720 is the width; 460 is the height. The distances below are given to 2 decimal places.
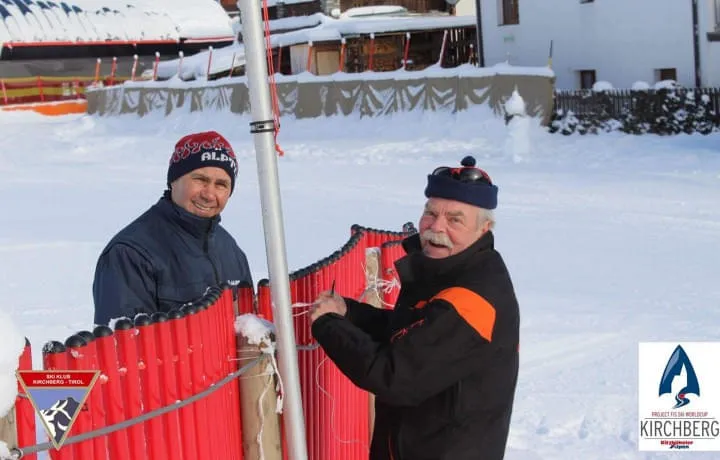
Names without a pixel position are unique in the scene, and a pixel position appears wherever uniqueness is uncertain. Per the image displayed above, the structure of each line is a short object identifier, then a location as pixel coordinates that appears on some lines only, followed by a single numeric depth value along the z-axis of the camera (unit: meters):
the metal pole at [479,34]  30.55
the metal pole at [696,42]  24.20
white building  24.33
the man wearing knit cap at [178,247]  3.95
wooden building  34.00
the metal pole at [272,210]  3.28
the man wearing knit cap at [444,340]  3.10
